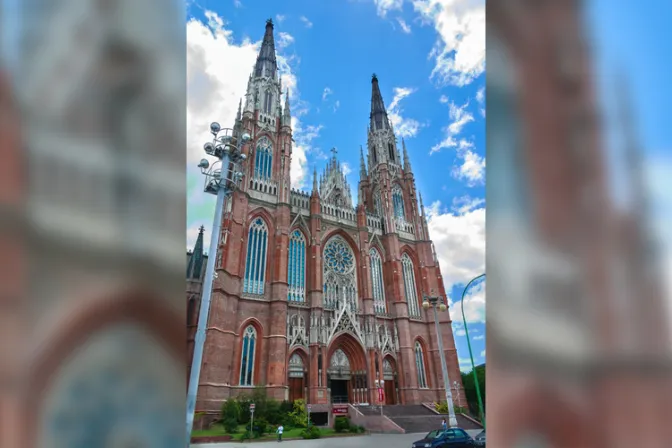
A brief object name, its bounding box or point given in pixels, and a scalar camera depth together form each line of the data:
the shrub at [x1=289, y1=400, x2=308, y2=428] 21.64
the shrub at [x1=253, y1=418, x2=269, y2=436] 18.92
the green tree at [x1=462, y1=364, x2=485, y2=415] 41.31
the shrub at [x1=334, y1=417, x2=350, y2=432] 21.22
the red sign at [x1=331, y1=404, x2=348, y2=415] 23.33
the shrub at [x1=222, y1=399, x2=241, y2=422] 20.00
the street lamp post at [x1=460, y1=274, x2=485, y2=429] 13.02
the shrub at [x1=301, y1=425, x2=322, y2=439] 18.48
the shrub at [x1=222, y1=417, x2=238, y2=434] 18.83
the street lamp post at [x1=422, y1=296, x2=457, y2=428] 13.96
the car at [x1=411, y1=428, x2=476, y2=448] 12.40
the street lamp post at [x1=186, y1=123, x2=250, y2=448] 7.71
